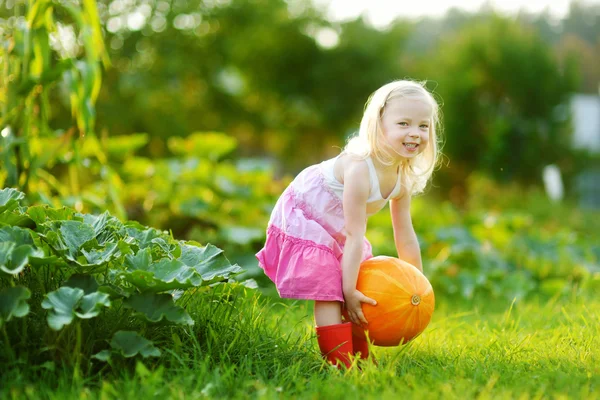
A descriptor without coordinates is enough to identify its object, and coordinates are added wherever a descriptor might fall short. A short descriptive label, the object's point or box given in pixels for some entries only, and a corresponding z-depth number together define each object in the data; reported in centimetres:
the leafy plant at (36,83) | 339
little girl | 254
